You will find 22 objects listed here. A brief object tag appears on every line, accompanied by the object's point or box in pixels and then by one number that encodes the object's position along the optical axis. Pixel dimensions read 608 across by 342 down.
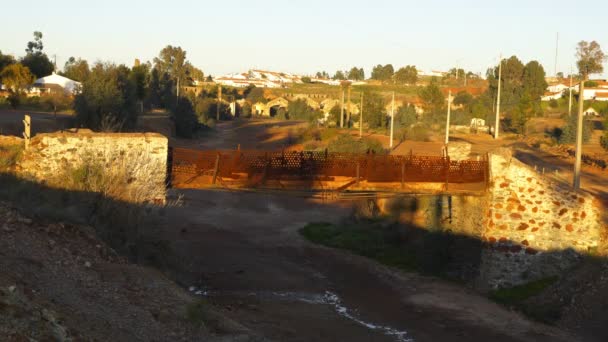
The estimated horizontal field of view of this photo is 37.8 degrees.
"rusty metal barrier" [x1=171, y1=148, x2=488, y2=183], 19.27
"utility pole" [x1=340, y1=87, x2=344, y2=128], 71.44
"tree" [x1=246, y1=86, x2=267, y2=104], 120.96
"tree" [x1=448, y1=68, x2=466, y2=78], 143.56
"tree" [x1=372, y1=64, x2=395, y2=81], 154.77
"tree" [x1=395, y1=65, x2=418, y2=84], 137.75
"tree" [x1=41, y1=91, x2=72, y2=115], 55.69
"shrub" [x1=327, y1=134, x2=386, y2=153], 44.12
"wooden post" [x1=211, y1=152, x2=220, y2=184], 18.98
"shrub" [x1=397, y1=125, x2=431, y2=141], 55.06
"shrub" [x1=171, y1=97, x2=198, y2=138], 65.50
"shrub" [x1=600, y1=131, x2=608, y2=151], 49.16
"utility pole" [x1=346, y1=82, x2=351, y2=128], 75.89
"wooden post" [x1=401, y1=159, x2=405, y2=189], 20.50
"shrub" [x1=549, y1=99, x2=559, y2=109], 82.43
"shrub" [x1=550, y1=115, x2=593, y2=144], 53.69
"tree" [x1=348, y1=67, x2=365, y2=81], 191.38
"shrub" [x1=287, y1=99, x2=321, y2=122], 97.97
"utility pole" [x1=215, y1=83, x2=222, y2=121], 92.44
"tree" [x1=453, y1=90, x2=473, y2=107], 86.60
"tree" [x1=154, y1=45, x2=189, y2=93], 100.56
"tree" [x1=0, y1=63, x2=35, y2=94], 56.19
